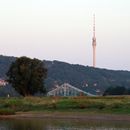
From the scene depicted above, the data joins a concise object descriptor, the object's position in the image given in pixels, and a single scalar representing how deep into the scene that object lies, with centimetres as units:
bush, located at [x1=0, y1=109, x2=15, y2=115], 8971
